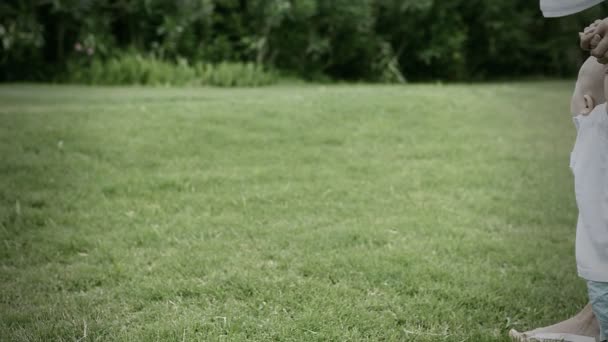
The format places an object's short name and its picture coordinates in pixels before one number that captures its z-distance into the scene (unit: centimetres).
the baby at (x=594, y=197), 250
